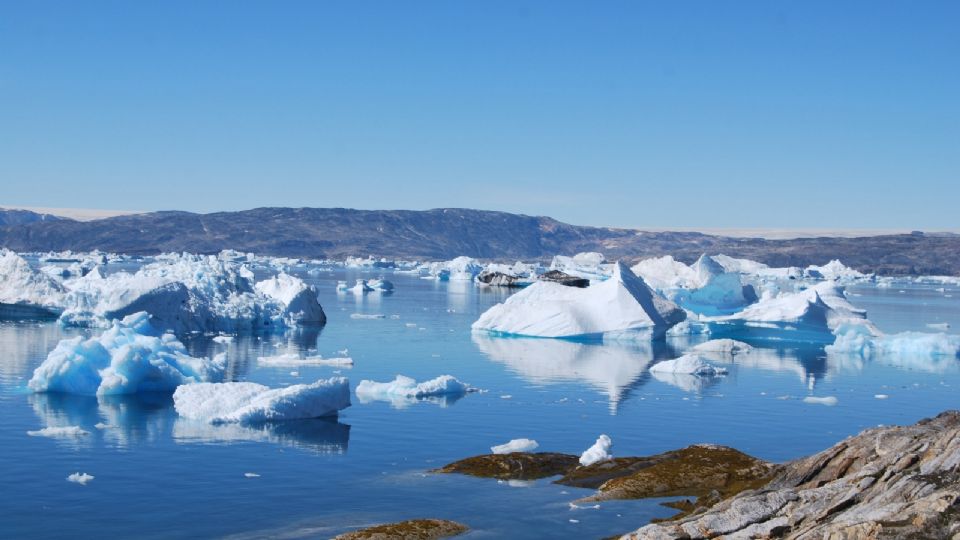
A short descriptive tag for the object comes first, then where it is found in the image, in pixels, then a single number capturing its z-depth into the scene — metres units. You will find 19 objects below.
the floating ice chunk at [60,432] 15.59
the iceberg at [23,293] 33.78
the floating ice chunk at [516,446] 15.01
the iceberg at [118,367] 19.42
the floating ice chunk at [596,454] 13.96
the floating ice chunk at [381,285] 62.69
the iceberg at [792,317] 34.94
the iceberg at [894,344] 30.52
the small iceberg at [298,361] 24.62
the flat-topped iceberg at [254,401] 16.89
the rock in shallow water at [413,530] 10.42
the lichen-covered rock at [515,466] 13.64
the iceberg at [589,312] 32.28
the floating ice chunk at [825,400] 21.00
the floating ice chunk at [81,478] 12.80
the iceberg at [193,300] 30.73
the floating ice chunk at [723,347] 30.64
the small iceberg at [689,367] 24.81
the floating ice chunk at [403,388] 20.14
